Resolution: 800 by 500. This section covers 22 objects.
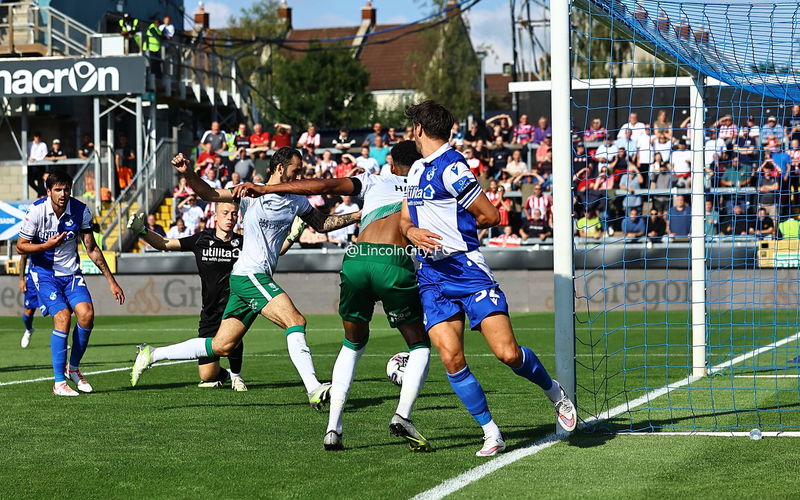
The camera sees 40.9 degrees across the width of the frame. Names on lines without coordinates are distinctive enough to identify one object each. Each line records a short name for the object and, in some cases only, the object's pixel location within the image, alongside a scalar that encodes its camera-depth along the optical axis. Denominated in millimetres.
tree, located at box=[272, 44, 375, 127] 57938
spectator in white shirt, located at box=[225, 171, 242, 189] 25781
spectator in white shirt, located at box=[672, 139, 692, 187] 21703
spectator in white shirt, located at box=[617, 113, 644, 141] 22391
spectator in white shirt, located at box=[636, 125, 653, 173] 22547
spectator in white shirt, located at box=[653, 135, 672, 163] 21703
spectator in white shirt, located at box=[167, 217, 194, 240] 26047
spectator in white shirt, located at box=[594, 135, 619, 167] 23592
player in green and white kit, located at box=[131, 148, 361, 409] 8797
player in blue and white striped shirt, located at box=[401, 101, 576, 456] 6465
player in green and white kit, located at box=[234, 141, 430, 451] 6707
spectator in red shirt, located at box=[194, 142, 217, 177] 28203
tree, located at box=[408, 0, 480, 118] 54625
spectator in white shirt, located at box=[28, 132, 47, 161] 31828
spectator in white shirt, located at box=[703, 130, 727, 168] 15366
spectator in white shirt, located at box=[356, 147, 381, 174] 26320
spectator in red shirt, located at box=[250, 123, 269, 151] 29750
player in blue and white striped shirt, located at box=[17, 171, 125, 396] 10242
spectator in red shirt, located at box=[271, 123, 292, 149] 29016
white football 8352
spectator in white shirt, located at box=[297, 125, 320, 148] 29141
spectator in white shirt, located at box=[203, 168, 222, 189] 26641
